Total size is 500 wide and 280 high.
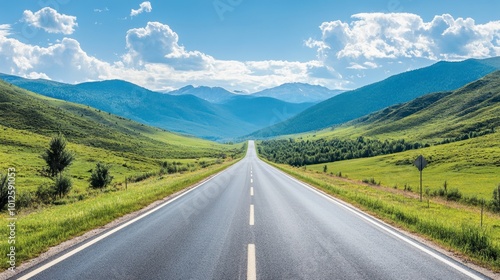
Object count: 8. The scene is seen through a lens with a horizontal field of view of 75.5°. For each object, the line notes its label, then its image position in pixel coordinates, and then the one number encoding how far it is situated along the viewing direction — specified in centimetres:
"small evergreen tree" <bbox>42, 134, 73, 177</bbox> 4419
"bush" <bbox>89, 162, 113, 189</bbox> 4232
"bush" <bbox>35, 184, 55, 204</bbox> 3211
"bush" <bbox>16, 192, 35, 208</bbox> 2742
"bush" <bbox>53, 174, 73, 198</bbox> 3431
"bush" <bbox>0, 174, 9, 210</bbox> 2386
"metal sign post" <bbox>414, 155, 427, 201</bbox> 2111
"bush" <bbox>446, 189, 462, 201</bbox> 3206
